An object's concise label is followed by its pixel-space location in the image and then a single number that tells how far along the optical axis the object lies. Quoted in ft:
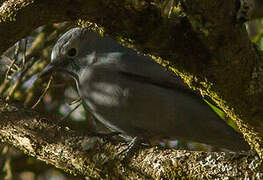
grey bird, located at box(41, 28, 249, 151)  11.62
